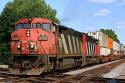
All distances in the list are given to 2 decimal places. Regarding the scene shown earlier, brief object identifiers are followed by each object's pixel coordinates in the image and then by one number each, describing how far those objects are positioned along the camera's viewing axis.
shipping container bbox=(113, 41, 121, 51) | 58.42
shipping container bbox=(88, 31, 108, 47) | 41.27
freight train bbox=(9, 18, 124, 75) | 18.34
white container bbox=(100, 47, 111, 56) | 41.50
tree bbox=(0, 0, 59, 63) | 54.58
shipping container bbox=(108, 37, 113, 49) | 50.72
